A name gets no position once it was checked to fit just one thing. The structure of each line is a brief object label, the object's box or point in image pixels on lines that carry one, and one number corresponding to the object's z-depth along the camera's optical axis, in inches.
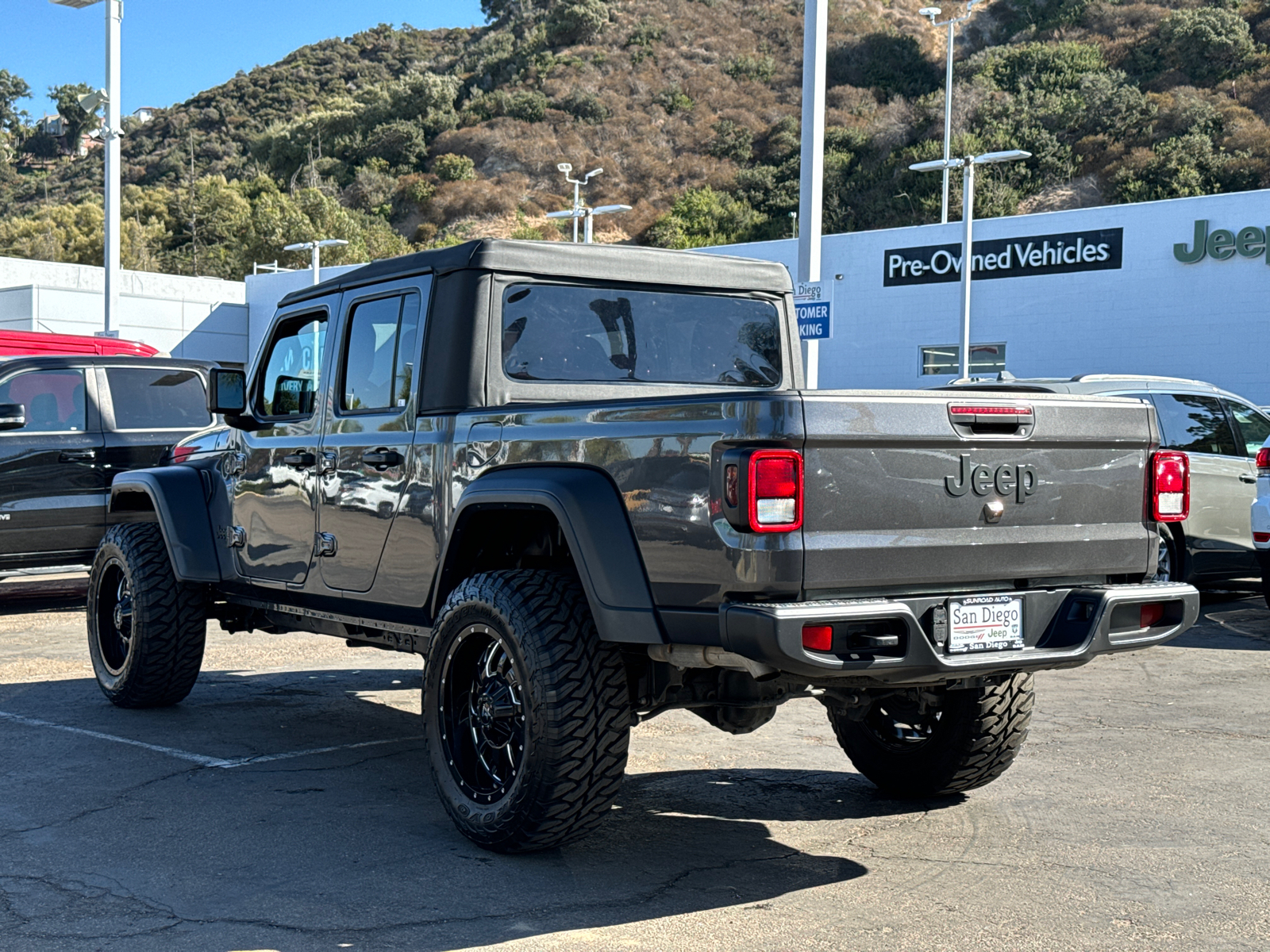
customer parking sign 507.2
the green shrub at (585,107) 3048.7
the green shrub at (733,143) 2778.1
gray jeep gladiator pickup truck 164.9
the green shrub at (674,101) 3051.2
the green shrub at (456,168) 2888.8
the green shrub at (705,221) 2362.2
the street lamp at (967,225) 1013.8
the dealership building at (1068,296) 1023.0
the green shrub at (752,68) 3171.8
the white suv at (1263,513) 401.7
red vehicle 559.5
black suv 415.8
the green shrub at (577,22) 3412.9
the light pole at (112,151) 785.6
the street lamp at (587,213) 1284.2
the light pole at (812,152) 546.8
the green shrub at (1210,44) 2354.8
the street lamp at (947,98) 1457.9
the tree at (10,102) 4343.0
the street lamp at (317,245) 1489.9
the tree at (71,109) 4168.3
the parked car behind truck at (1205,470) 429.7
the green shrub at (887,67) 2881.4
